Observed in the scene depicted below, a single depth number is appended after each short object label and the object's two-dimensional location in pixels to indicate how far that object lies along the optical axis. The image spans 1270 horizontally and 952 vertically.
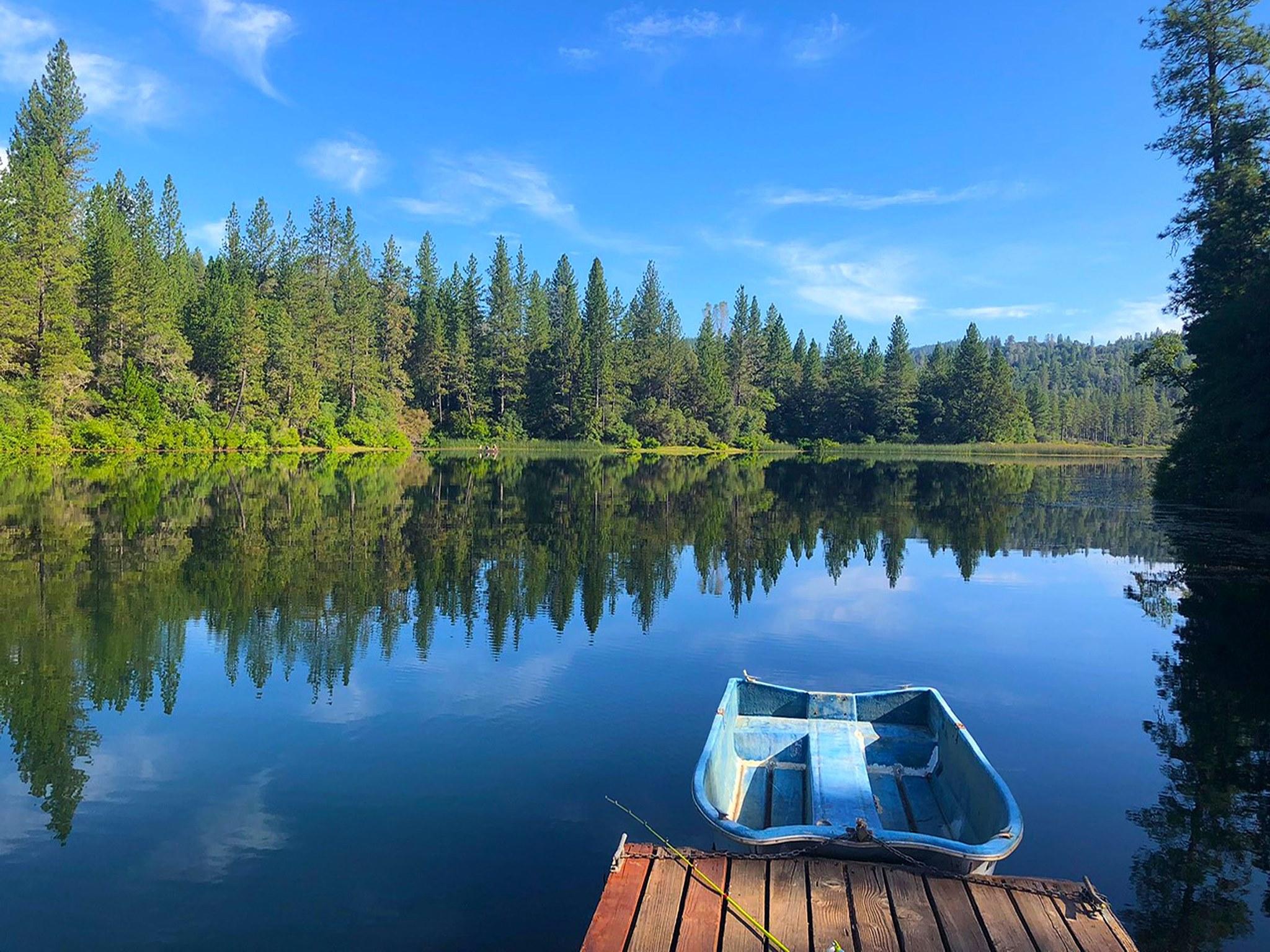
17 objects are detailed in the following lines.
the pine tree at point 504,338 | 95.00
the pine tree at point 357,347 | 79.94
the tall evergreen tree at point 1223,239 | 24.67
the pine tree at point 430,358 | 90.06
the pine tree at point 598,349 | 93.19
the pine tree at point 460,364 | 91.38
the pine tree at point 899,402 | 108.50
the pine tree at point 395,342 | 86.75
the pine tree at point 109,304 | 54.75
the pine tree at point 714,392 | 102.44
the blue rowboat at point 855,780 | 5.41
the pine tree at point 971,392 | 106.81
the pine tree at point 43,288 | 46.06
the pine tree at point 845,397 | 110.44
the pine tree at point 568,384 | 94.25
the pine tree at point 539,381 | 96.19
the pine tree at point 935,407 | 109.88
